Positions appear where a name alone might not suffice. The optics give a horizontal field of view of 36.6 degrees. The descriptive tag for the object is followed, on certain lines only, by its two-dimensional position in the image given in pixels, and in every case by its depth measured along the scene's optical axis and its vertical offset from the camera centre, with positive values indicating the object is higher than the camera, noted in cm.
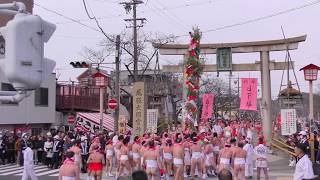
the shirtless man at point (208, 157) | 1984 -188
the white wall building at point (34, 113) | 3216 +6
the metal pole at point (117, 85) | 2766 +160
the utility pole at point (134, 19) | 3591 +728
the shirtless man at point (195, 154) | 1864 -164
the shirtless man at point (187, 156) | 1903 -176
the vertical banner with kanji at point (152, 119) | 2390 -34
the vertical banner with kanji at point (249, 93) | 2605 +97
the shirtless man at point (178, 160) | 1689 -168
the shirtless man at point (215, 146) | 2106 -153
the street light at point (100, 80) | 2702 +185
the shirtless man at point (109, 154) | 2008 -172
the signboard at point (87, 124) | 3653 -83
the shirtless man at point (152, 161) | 1605 -162
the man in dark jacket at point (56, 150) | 2414 -184
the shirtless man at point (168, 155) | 1772 -158
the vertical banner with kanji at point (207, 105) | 3225 +41
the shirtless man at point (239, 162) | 1625 -171
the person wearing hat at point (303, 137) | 2102 -124
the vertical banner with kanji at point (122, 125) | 2769 -72
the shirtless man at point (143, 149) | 1698 -131
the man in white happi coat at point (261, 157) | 1748 -167
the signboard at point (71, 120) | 3697 -52
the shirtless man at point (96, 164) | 1573 -166
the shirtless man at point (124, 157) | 1789 -164
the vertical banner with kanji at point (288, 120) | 2277 -45
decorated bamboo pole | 2370 +190
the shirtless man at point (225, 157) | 1649 -158
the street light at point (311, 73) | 2333 +180
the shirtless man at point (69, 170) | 1194 -140
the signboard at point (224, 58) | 2973 +328
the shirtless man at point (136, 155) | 1844 -163
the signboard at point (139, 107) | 2366 +26
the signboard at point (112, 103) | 2675 +54
